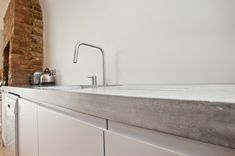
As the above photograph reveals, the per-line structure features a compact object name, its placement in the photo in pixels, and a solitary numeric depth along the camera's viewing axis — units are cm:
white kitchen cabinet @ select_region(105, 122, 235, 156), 28
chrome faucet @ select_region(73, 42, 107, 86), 143
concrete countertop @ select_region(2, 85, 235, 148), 25
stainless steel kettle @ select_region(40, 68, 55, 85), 216
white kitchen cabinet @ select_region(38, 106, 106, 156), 53
